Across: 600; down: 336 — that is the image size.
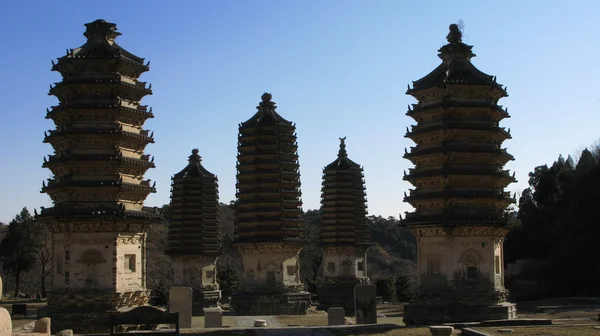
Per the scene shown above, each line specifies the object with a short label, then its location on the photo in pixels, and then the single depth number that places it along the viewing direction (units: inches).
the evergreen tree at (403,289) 3184.1
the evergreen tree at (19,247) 3058.6
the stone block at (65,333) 1023.4
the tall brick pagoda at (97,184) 1407.5
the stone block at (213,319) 1512.1
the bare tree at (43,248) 3027.6
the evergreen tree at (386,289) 3102.9
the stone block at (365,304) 1425.9
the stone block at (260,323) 1565.0
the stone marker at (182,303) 1424.1
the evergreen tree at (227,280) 3154.5
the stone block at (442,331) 1092.5
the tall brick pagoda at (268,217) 2076.8
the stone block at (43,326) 679.7
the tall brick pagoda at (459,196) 1408.7
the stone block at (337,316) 1489.9
